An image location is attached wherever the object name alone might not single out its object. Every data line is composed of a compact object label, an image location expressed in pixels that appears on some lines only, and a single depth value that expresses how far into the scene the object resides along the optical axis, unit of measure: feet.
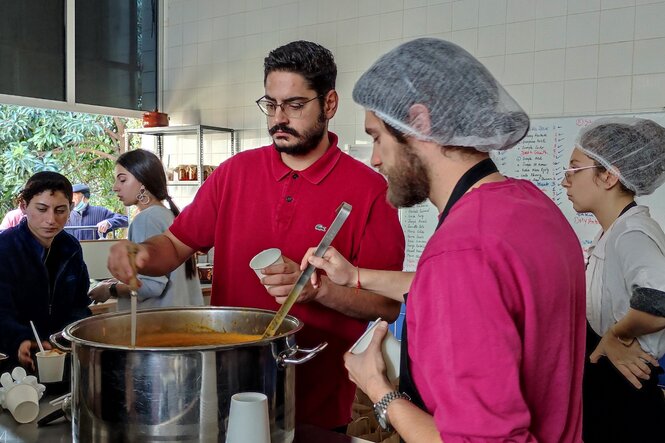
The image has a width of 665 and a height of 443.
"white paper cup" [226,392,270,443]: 3.38
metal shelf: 16.40
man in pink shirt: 2.92
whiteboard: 11.93
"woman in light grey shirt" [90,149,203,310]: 10.14
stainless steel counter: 4.47
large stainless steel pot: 3.56
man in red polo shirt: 5.80
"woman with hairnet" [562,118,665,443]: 6.68
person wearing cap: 19.60
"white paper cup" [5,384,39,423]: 4.78
